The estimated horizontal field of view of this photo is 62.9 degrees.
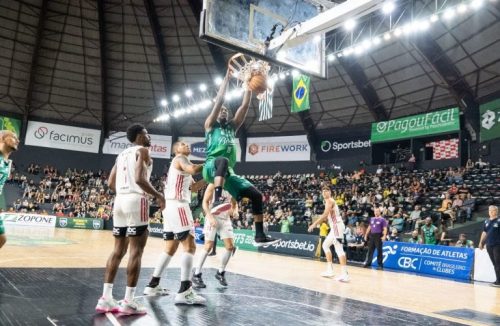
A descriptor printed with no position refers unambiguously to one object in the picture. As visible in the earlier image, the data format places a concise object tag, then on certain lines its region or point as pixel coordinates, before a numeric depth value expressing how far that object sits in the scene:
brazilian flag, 20.27
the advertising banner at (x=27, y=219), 23.95
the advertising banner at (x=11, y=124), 29.72
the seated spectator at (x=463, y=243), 12.75
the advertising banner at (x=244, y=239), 18.59
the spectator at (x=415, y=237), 14.42
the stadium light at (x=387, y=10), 14.62
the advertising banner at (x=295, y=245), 16.05
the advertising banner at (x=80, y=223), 25.69
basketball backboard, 9.09
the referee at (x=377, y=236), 13.15
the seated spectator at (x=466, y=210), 16.16
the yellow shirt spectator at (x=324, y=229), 15.22
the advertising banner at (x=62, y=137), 31.31
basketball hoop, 5.16
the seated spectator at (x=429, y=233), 13.72
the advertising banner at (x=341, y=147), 27.86
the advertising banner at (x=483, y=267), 11.05
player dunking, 4.91
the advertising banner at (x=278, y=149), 30.69
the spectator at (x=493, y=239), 10.30
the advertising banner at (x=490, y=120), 19.42
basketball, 5.15
